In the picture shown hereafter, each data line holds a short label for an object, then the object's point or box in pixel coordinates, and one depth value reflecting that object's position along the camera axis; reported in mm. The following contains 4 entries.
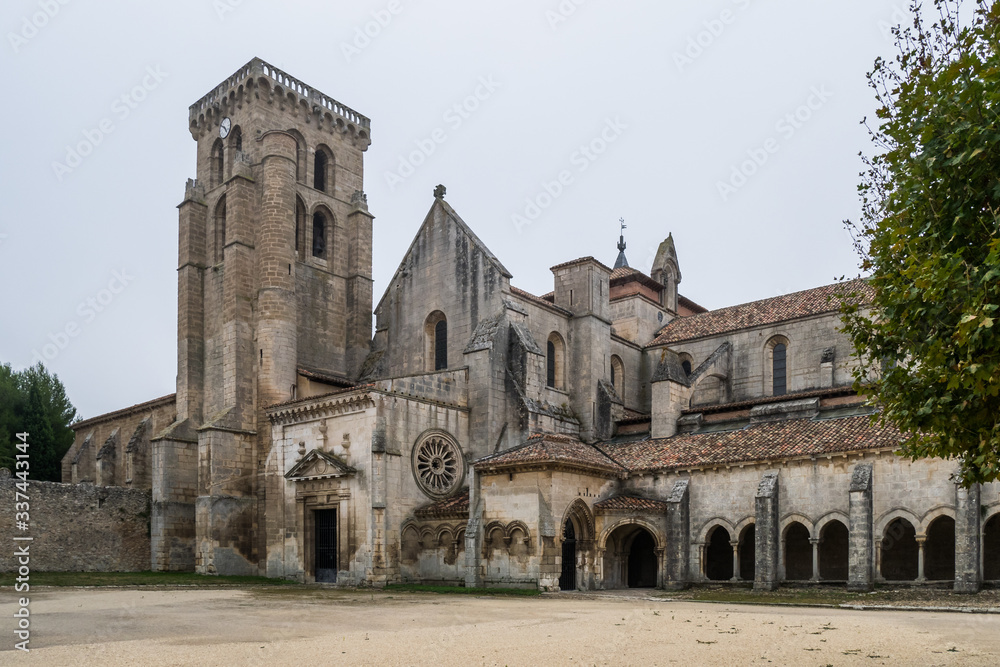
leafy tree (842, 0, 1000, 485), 8977
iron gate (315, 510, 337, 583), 31203
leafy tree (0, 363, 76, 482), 49062
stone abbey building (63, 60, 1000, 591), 27609
